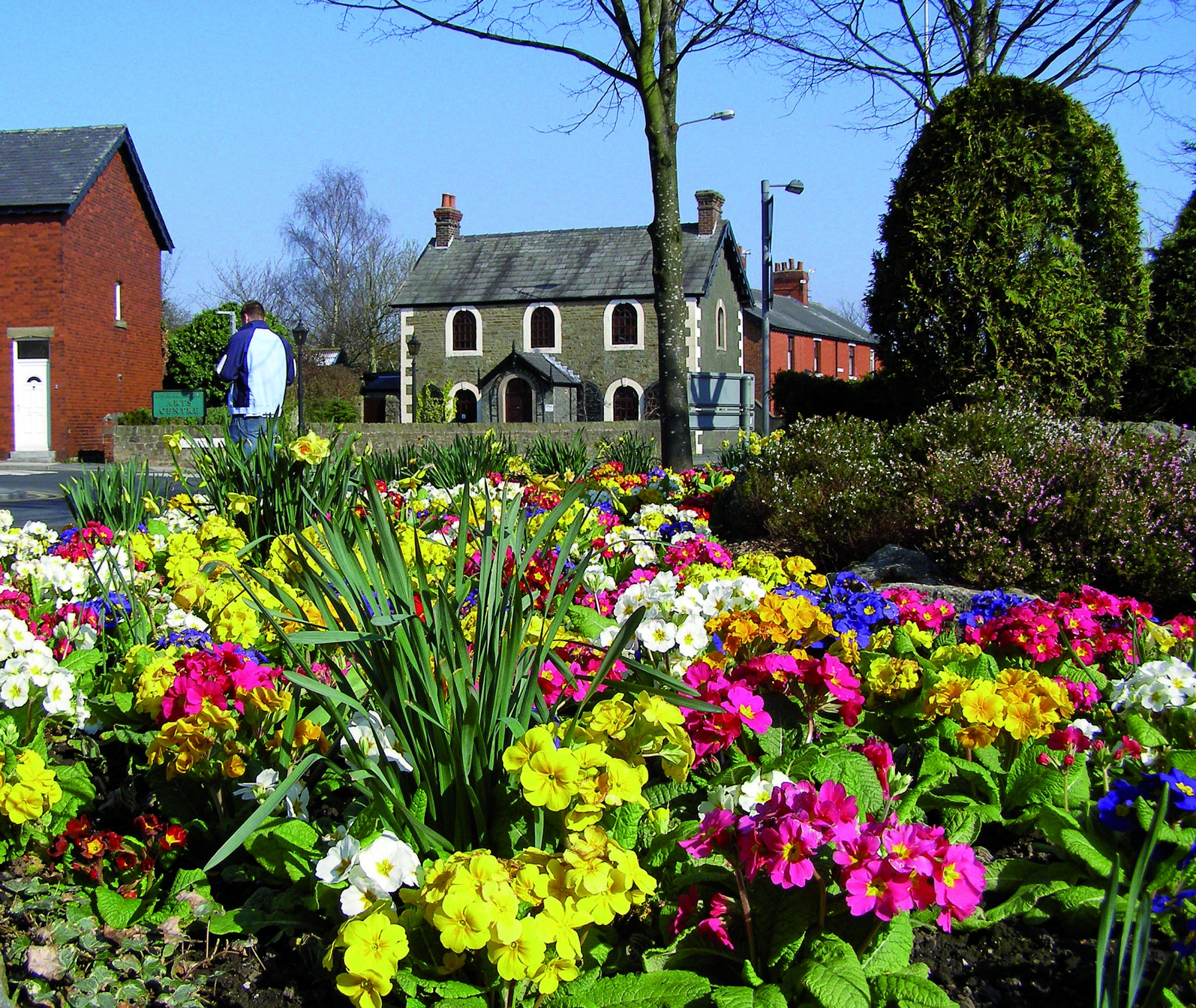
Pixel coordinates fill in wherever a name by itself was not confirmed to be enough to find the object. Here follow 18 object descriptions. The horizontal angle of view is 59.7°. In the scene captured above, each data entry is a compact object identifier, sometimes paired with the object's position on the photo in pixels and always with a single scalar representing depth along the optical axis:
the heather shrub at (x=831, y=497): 5.68
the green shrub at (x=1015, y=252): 7.74
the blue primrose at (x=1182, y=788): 1.81
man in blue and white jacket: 7.92
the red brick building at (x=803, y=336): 44.62
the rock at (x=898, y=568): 5.12
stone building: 36.16
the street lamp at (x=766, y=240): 19.72
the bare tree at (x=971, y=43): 14.40
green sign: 23.02
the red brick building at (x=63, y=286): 24.20
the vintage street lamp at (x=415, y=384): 38.16
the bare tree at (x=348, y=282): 54.00
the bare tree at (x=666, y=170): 9.59
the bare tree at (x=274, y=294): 54.06
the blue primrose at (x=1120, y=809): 1.88
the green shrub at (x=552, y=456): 8.71
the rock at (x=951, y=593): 4.19
